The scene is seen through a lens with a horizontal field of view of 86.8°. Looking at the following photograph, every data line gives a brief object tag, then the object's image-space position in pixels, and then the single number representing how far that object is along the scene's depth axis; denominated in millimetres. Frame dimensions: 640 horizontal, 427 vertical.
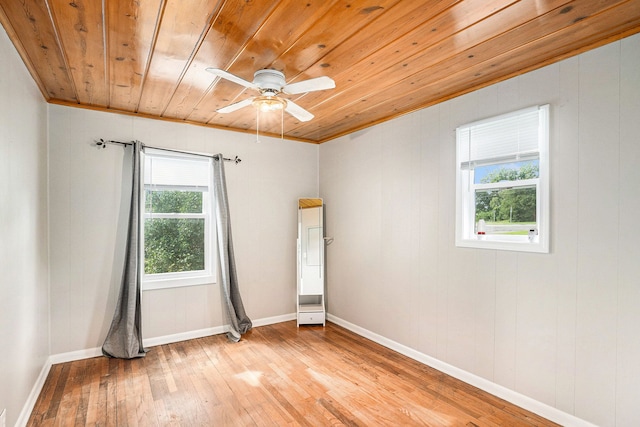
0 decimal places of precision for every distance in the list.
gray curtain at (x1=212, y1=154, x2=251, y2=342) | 3904
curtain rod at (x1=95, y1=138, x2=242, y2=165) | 3355
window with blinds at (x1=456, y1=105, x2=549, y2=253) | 2389
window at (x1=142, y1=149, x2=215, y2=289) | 3695
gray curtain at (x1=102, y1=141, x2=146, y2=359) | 3279
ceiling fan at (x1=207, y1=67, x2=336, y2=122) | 2178
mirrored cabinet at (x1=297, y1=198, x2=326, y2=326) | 4379
